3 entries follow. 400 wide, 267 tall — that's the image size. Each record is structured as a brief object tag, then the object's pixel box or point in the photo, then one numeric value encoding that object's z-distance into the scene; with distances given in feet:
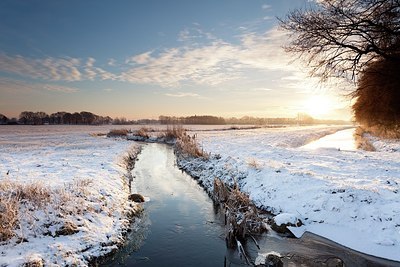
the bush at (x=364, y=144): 103.96
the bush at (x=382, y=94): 45.15
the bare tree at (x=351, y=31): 38.78
